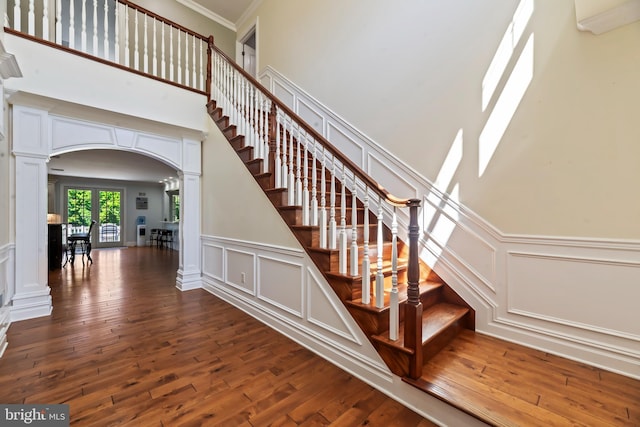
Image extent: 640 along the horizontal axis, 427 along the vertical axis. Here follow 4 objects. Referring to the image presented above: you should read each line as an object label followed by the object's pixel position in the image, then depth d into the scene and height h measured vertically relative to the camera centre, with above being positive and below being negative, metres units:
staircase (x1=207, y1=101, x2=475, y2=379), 1.83 -0.64
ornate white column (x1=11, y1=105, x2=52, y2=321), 2.99 +0.02
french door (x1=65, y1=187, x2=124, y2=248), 9.40 +0.06
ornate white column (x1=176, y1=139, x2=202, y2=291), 4.23 -0.08
